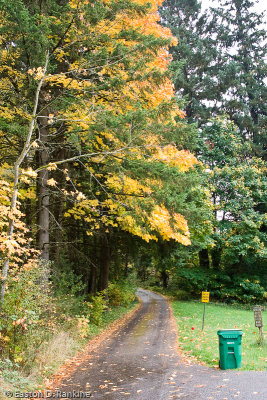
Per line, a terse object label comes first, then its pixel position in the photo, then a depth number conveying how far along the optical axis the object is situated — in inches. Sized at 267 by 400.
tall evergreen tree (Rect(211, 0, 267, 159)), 1047.6
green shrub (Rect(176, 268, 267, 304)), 928.3
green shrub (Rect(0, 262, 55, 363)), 238.1
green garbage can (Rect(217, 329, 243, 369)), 267.9
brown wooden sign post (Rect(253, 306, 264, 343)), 365.1
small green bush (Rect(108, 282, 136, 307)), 831.1
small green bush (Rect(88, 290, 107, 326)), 533.0
